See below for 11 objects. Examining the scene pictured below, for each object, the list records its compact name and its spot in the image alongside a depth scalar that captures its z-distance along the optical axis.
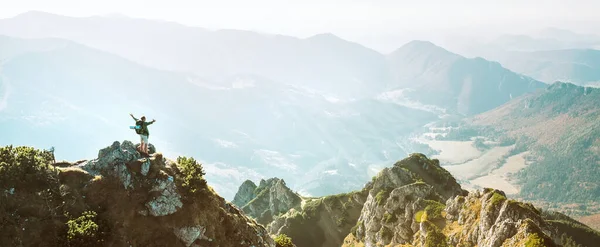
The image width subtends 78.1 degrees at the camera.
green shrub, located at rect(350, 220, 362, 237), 140.07
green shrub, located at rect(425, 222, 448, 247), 84.25
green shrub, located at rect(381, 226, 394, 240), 109.88
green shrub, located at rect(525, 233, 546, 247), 58.78
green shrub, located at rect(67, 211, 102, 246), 38.81
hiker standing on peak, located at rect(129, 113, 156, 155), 48.66
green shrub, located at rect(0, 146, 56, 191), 39.41
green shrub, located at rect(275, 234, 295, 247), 71.97
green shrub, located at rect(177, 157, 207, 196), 50.41
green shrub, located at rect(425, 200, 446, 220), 97.00
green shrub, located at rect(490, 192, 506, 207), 77.81
